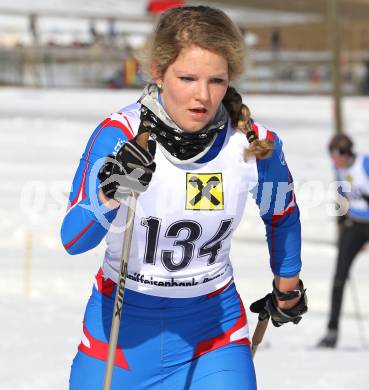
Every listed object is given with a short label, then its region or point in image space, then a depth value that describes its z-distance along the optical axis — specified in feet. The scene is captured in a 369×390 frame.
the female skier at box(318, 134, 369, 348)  58.85
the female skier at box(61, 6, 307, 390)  19.44
